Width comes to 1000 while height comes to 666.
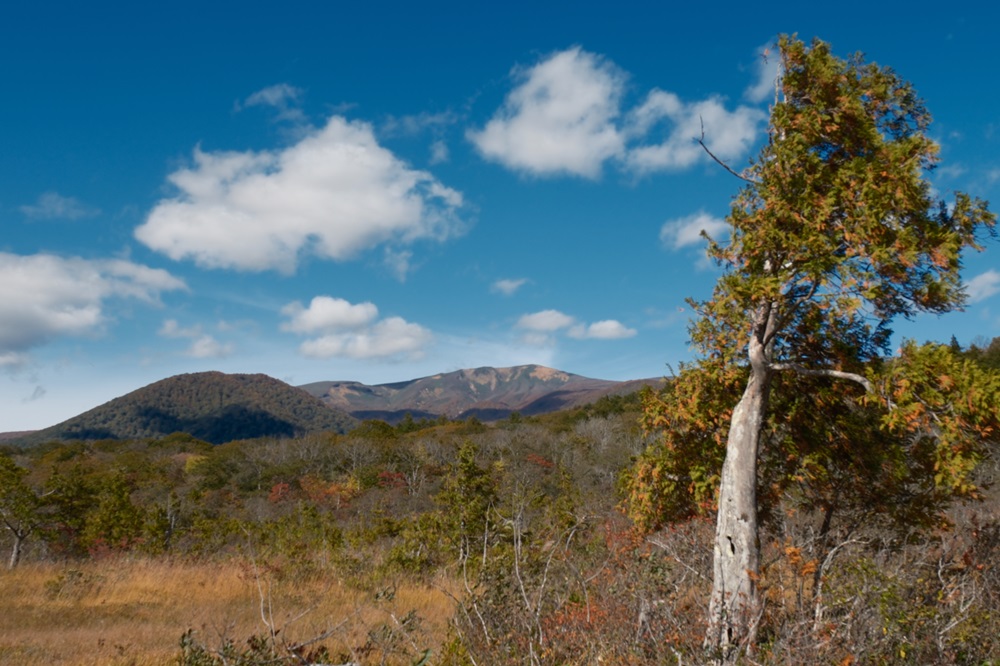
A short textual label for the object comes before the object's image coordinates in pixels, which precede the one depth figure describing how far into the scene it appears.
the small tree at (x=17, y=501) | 16.89
